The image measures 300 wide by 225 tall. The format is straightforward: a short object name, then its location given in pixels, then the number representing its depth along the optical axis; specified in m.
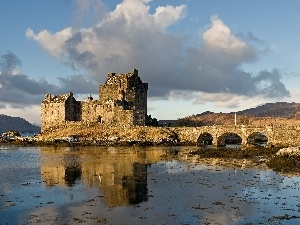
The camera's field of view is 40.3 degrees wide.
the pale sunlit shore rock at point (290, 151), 40.78
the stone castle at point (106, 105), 79.19
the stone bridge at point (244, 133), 59.12
